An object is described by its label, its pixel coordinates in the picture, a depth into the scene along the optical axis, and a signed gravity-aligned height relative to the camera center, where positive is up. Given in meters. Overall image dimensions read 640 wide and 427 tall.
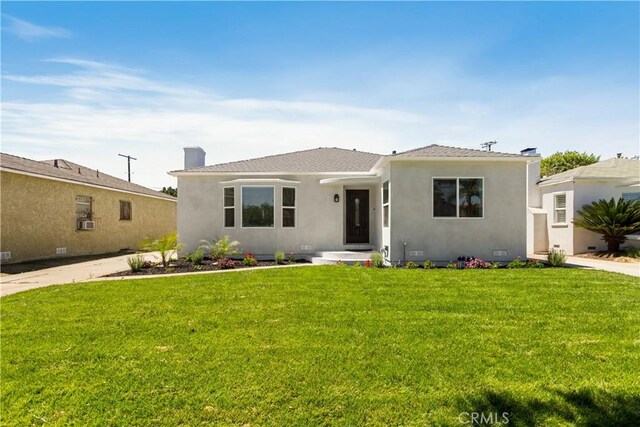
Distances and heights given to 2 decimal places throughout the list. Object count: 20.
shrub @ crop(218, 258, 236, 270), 11.08 -1.47
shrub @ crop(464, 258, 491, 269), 10.62 -1.44
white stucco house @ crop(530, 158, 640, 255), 14.68 +1.10
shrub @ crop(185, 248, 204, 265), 11.87 -1.36
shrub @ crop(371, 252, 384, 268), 10.84 -1.35
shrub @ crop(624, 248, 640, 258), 12.90 -1.33
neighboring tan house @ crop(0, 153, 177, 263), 12.30 +0.45
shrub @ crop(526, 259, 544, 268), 10.73 -1.46
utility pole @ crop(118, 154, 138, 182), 39.19 +6.88
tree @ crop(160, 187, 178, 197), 42.97 +3.94
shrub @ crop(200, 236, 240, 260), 12.46 -1.09
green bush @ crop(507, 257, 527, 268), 10.60 -1.44
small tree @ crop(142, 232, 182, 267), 11.22 -0.83
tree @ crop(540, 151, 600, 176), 34.16 +5.96
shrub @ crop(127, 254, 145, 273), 10.48 -1.38
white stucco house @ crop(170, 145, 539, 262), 11.30 +0.66
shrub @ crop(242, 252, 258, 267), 11.65 -1.47
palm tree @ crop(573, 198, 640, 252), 13.20 -0.06
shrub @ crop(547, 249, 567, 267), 10.98 -1.35
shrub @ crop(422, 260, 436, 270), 10.55 -1.46
